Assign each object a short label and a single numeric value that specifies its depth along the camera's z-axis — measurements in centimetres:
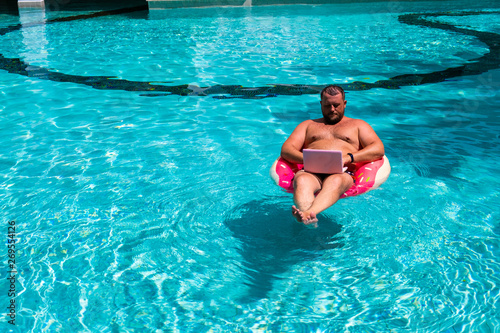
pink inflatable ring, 401
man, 376
